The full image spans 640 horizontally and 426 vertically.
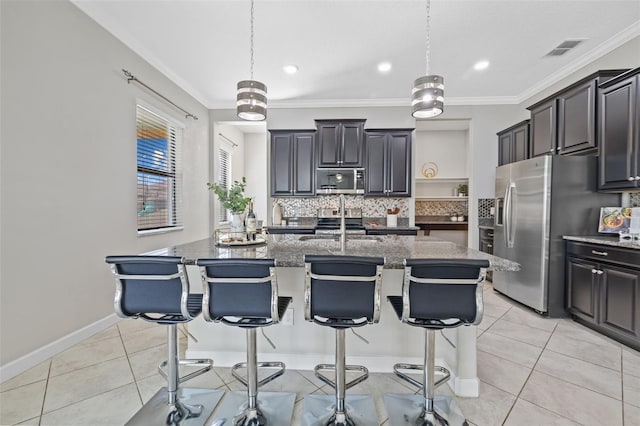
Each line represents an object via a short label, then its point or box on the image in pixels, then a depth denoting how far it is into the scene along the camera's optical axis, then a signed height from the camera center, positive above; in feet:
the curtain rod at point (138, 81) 10.36 +4.72
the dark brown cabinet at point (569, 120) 9.89 +3.42
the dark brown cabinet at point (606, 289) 8.11 -2.41
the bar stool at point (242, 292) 4.48 -1.34
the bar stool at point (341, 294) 4.40 -1.33
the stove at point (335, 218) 16.14 -0.52
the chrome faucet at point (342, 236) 6.86 -0.78
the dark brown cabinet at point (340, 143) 15.42 +3.51
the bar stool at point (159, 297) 4.71 -1.49
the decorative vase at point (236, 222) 7.77 -0.37
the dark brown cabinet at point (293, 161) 15.66 +2.58
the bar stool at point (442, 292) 4.34 -1.29
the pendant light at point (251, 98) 7.33 +2.80
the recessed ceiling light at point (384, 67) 12.24 +6.13
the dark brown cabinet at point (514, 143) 13.29 +3.26
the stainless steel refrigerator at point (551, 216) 10.23 -0.19
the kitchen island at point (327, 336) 6.15 -3.04
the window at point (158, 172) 11.59 +1.57
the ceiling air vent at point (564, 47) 10.64 +6.19
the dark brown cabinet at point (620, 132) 8.66 +2.46
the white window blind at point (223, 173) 18.40 +2.38
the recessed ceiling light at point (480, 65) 12.19 +6.18
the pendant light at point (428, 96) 6.60 +2.61
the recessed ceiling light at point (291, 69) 12.48 +6.11
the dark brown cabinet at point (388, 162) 15.47 +2.52
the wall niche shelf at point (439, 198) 20.43 +0.82
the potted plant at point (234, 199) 7.12 +0.24
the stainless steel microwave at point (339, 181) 15.55 +1.50
